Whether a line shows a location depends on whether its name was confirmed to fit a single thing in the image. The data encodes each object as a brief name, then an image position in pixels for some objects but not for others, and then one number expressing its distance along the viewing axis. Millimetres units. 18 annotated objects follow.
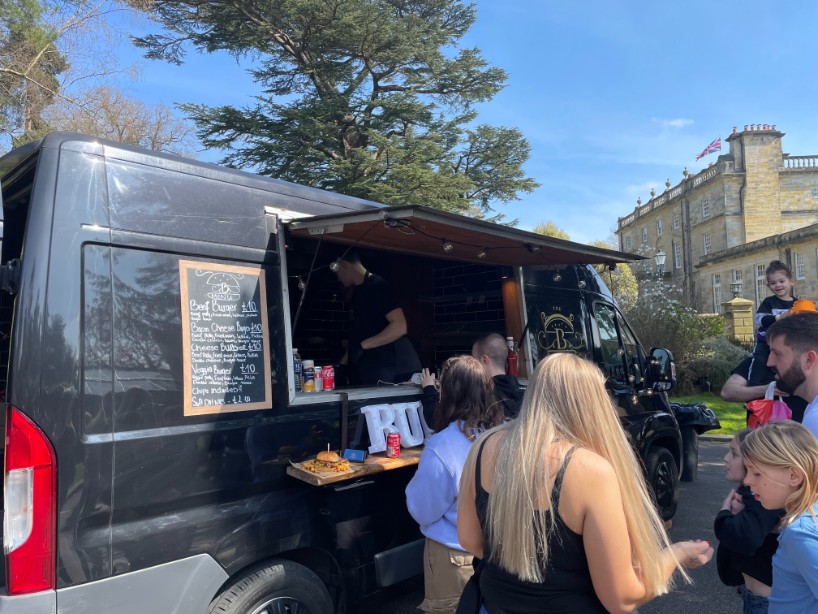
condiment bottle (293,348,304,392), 3448
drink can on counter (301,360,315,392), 3430
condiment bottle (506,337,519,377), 4691
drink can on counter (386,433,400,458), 3129
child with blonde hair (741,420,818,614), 1766
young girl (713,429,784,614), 2207
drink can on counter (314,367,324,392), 3465
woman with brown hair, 2594
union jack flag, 43500
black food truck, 2072
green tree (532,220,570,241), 36156
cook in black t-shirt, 4383
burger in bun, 2734
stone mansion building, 37938
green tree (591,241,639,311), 23088
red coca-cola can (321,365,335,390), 3520
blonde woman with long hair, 1633
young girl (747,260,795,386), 4684
